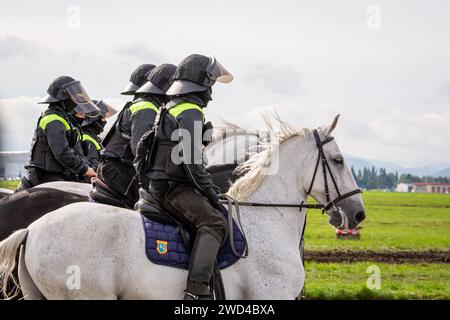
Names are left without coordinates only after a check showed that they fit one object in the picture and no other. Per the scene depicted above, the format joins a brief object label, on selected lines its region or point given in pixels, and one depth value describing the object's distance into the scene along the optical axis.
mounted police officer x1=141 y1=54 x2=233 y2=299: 7.02
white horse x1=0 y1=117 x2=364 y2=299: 6.68
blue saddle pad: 6.88
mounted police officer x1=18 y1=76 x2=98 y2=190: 10.29
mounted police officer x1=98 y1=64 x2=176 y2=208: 8.62
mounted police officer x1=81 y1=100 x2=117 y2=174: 12.65
